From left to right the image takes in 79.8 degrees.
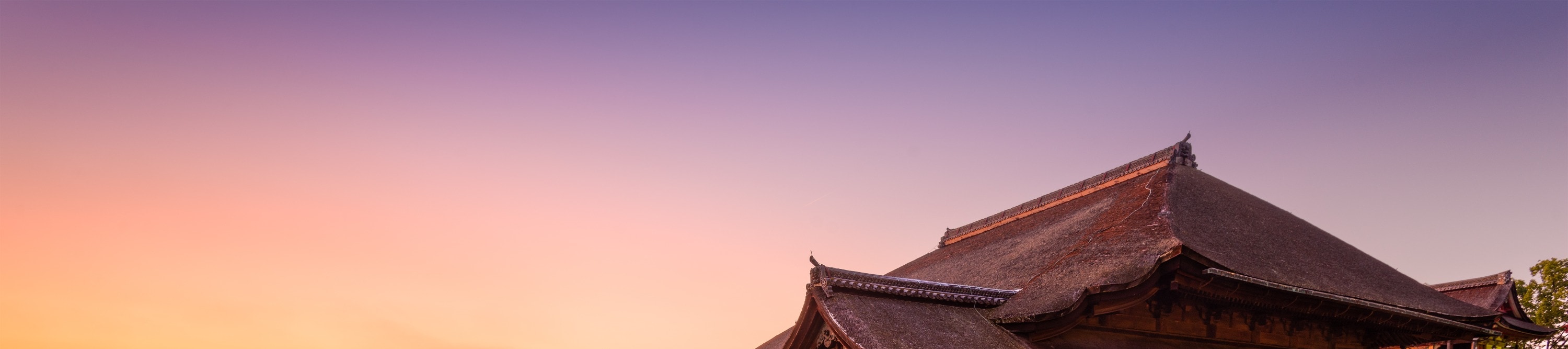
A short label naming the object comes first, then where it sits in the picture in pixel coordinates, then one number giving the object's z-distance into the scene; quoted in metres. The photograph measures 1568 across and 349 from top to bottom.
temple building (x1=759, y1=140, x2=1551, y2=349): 14.17
